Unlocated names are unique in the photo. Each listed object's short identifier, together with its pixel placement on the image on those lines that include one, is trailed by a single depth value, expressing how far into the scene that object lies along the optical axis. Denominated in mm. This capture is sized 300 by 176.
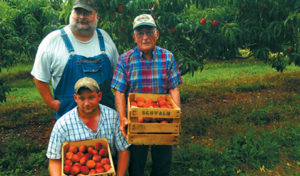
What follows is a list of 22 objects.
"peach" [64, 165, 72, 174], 1848
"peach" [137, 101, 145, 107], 2154
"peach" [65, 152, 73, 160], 1948
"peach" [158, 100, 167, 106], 2207
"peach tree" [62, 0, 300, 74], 3564
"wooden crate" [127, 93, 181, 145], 2043
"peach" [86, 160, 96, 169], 1899
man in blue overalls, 2398
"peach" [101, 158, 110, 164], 1941
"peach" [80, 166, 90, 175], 1863
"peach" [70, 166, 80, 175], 1852
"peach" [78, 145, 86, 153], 2023
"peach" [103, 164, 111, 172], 1886
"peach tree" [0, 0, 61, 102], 5277
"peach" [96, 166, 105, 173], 1858
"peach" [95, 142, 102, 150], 2049
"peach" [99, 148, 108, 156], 2005
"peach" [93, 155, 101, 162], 1958
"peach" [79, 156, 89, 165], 1923
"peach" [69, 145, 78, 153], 2008
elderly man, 2344
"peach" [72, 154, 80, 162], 1937
